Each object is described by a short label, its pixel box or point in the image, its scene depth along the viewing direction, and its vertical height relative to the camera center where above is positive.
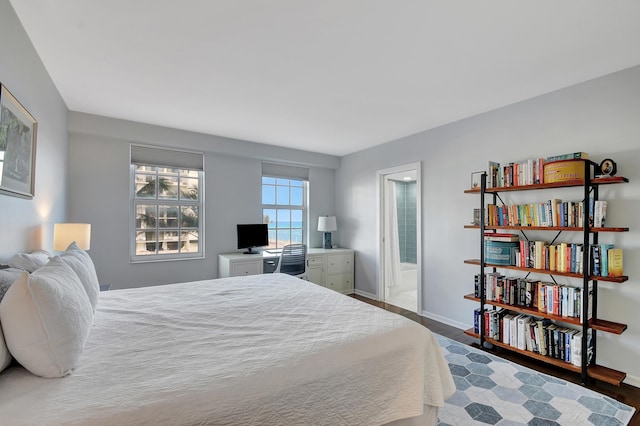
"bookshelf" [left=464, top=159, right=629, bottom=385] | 2.23 -0.76
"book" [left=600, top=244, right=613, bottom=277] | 2.22 -0.30
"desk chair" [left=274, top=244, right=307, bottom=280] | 3.91 -0.53
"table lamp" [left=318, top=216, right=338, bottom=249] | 5.04 -0.04
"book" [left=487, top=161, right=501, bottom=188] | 2.92 +0.48
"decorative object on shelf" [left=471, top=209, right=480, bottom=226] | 3.10 +0.06
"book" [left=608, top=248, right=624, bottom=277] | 2.20 -0.32
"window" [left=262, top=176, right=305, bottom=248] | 4.88 +0.22
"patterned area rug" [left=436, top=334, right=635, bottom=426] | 1.85 -1.25
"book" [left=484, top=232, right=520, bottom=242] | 2.81 -0.15
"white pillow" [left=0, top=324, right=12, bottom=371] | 1.02 -0.47
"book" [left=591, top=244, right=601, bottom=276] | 2.25 -0.30
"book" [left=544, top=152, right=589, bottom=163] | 2.36 +0.53
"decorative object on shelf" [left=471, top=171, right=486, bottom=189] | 3.21 +0.49
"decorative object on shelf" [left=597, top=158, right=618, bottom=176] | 2.27 +0.42
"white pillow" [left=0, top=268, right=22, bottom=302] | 1.17 -0.23
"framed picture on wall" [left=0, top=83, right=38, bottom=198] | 1.62 +0.48
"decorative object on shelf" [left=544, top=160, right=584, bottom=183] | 2.34 +0.42
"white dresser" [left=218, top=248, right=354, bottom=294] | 3.94 -0.65
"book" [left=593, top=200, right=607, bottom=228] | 2.24 +0.06
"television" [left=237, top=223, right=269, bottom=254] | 4.32 -0.20
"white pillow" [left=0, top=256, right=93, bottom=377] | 1.04 -0.38
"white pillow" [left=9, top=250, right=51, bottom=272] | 1.56 -0.22
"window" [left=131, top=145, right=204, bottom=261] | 3.81 +0.24
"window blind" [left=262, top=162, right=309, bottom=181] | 4.80 +0.87
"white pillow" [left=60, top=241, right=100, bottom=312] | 1.65 -0.28
